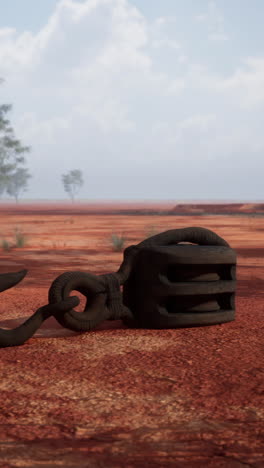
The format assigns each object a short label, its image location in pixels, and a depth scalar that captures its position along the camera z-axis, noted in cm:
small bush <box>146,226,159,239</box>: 2200
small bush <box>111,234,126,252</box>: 1691
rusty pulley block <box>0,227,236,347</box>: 560
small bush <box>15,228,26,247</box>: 1839
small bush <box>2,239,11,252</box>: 1710
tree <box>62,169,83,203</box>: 15262
